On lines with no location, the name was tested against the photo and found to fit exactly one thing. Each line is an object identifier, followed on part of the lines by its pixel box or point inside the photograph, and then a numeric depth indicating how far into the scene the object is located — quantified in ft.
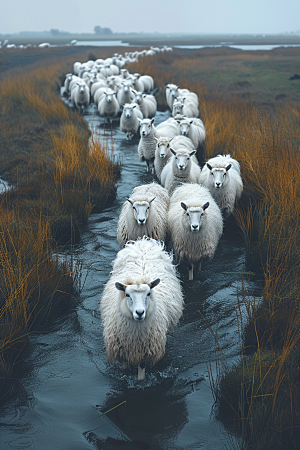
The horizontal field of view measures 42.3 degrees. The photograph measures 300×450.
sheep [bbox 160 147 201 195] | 21.82
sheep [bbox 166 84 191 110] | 49.14
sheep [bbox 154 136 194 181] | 25.87
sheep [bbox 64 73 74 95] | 70.13
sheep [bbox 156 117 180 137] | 31.19
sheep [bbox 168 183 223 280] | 16.65
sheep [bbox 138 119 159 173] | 29.60
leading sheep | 10.85
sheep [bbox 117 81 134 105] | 52.11
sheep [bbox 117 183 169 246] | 16.72
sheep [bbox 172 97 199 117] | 39.72
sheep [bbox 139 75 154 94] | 65.36
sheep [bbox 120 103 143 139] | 39.75
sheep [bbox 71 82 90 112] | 54.44
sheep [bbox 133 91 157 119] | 46.30
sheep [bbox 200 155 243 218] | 19.89
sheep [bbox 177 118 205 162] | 30.19
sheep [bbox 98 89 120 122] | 46.91
